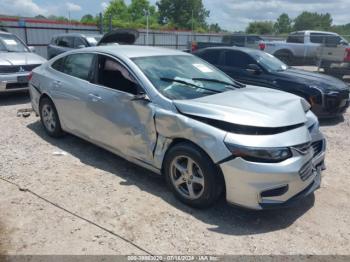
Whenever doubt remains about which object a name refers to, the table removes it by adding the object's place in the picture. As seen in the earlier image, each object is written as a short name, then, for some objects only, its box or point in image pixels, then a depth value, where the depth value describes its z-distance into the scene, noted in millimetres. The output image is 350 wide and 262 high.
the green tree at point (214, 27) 89238
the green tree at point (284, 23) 110550
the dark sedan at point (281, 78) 6824
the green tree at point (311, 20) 99550
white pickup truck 17297
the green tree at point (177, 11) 77188
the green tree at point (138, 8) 80562
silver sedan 3008
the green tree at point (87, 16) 81406
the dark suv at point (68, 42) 11914
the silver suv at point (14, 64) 7491
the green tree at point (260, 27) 67062
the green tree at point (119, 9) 79625
